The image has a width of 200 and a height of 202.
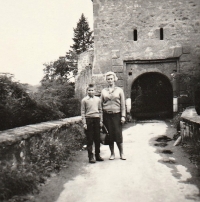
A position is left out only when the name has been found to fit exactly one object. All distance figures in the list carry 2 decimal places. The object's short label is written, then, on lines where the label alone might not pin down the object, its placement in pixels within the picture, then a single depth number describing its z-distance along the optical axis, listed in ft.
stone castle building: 36.83
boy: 15.72
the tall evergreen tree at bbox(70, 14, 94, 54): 127.75
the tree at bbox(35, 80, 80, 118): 20.58
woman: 15.81
